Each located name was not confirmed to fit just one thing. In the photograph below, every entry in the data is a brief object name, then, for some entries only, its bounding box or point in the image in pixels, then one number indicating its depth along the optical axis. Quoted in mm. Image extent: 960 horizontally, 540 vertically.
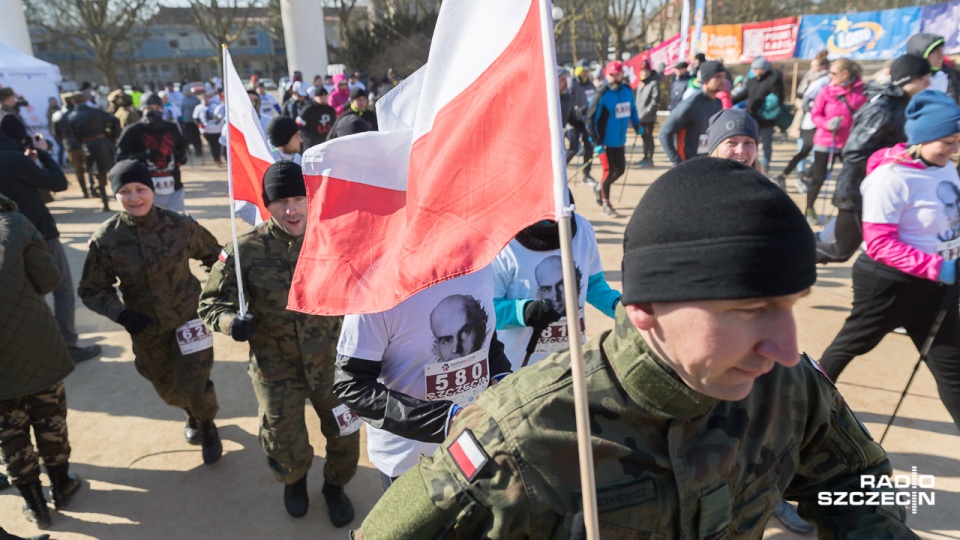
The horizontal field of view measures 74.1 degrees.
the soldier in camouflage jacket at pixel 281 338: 3203
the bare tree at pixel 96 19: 32531
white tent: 15602
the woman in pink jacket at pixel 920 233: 3279
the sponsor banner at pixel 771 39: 18406
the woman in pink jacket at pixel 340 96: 14039
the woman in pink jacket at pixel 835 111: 7805
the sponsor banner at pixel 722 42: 20500
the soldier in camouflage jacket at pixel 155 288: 3869
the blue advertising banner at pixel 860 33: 15966
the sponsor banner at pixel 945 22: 13531
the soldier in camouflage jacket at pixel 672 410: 1174
